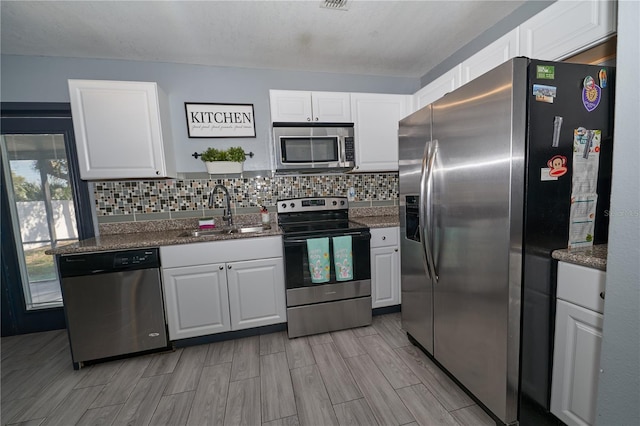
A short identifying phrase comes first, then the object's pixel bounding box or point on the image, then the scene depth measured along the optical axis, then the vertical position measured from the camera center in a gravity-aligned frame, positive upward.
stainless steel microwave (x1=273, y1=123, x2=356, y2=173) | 2.37 +0.42
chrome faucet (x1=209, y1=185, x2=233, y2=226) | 2.50 -0.09
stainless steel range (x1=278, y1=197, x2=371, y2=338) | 2.15 -0.71
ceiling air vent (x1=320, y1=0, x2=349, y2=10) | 1.70 +1.21
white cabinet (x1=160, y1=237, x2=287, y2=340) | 2.02 -0.70
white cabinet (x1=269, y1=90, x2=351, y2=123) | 2.37 +0.79
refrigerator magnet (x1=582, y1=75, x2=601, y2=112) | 1.21 +0.39
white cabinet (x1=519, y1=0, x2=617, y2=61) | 1.18 +0.74
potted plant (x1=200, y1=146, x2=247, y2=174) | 2.41 +0.34
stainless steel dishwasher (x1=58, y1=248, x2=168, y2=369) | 1.85 -0.71
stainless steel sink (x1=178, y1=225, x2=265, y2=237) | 2.40 -0.32
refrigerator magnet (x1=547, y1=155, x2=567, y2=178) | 1.18 +0.07
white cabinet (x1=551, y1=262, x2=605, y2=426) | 1.08 -0.70
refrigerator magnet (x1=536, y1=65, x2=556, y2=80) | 1.13 +0.47
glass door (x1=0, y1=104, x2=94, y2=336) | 2.36 -0.07
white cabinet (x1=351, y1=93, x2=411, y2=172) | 2.55 +0.60
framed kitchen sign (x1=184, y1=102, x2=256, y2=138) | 2.52 +0.74
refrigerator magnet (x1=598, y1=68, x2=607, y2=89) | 1.21 +0.46
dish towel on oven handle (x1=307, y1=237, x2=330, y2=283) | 2.14 -0.53
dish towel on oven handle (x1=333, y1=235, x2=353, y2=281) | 2.18 -0.54
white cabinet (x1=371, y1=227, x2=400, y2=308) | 2.37 -0.69
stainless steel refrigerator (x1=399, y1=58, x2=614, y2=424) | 1.15 -0.10
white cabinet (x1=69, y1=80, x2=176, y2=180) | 2.04 +0.58
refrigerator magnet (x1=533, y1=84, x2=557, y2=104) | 1.14 +0.38
